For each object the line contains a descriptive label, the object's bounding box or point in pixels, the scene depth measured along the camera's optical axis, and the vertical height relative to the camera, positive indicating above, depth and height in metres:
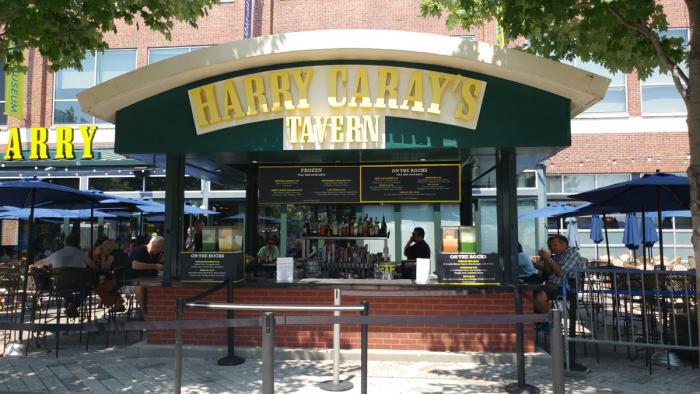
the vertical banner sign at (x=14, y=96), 19.14 +5.33
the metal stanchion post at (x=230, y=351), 6.67 -1.47
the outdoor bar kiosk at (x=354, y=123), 6.68 +1.55
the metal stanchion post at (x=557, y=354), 3.66 -0.81
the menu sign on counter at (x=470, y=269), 6.91 -0.40
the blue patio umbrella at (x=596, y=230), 14.77 +0.23
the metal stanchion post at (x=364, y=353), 4.74 -1.09
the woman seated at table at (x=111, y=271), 9.34 -0.55
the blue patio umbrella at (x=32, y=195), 8.24 +0.79
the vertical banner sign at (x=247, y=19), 19.08 +8.11
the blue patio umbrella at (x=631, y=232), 12.46 +0.15
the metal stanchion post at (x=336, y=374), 5.63 -1.49
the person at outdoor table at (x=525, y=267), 8.76 -0.48
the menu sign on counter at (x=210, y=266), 7.21 -0.37
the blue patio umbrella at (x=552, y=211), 12.90 +0.69
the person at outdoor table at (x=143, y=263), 9.34 -0.43
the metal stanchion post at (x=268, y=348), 3.47 -0.72
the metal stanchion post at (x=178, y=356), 4.34 -1.00
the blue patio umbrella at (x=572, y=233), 16.27 +0.16
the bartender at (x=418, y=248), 9.53 -0.17
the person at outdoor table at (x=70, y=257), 8.97 -0.29
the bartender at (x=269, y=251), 11.18 -0.26
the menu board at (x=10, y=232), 20.02 +0.32
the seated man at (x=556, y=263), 7.39 -0.37
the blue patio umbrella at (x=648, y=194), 7.63 +0.73
